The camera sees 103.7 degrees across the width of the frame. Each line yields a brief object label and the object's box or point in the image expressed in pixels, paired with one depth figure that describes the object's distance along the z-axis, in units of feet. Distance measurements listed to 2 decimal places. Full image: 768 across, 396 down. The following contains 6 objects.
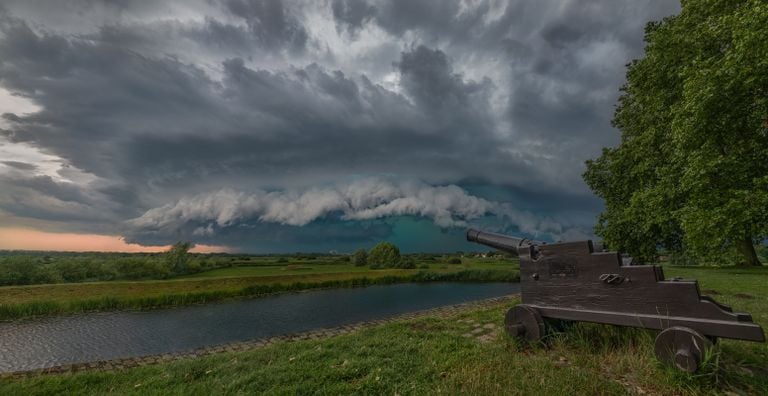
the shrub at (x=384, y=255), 197.57
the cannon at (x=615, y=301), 12.03
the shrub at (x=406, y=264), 195.83
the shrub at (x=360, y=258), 214.07
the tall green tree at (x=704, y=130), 27.17
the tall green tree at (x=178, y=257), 133.94
